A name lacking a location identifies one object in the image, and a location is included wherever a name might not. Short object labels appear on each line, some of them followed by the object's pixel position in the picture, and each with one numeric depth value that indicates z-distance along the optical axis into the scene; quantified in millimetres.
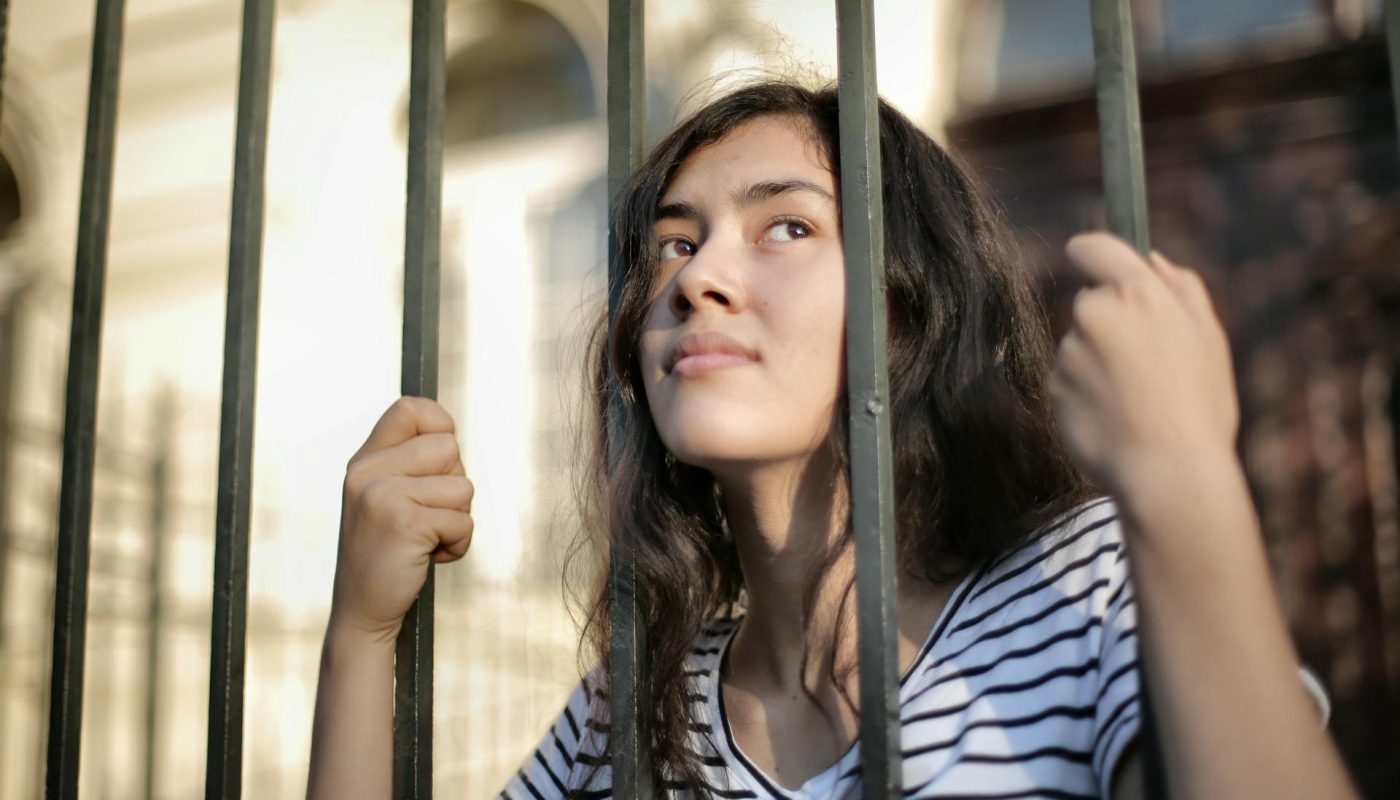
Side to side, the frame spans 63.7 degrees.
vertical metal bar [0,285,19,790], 5066
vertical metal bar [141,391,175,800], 4832
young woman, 751
